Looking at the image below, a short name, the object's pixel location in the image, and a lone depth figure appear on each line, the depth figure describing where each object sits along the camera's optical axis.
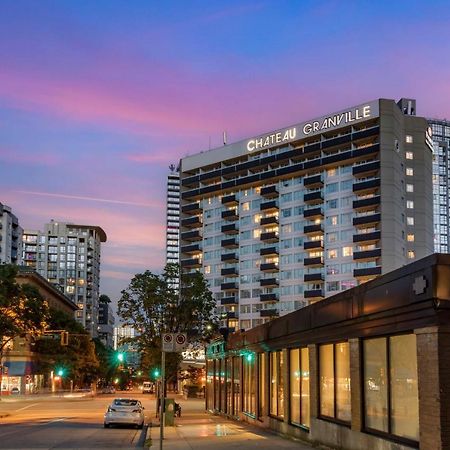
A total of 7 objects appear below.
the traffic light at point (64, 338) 56.44
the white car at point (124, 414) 34.09
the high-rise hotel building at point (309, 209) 114.31
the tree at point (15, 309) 46.75
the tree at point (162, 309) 41.44
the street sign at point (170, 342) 18.50
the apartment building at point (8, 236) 156.88
